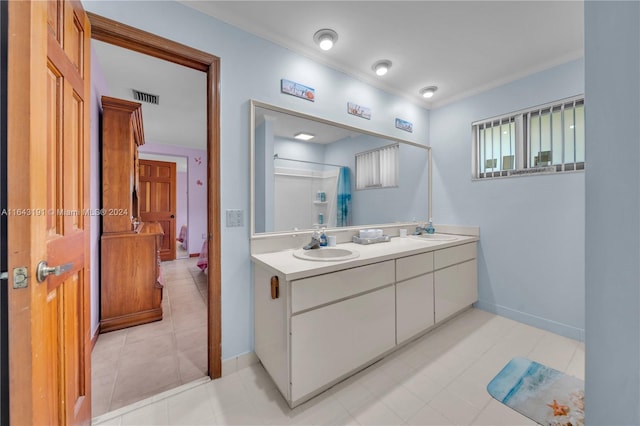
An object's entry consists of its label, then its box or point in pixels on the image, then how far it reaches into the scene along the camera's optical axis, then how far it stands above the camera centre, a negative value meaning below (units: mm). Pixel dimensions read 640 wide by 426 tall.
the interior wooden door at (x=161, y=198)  4984 +318
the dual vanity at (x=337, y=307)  1342 -618
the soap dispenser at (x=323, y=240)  2000 -228
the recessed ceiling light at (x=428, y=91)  2662 +1343
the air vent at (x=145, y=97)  2839 +1390
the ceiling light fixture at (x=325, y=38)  1794 +1318
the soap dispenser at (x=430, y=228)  2818 -188
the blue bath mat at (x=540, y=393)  1342 -1107
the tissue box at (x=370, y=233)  2285 -198
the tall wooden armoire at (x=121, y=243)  2242 -283
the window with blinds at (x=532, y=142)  2117 +681
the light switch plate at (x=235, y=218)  1668 -38
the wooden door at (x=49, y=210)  703 +12
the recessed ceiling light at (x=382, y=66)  2180 +1329
